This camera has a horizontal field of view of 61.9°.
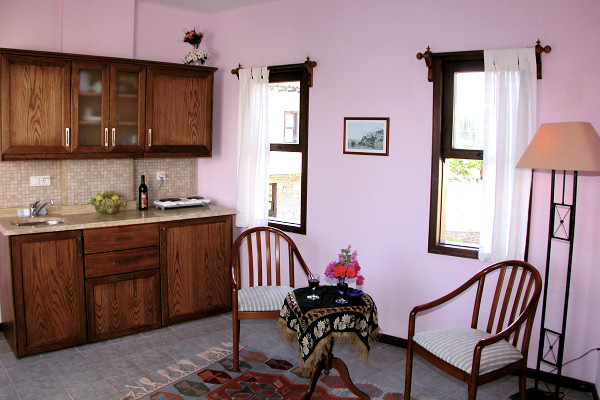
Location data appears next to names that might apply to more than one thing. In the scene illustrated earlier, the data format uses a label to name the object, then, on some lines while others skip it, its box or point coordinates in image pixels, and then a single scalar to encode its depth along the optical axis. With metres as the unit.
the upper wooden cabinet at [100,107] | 3.56
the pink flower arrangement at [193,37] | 4.39
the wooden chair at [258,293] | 3.33
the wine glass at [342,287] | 2.93
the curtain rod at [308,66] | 4.00
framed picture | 3.72
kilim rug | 3.01
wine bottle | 4.37
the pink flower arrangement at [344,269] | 2.89
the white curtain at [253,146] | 4.30
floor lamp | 2.61
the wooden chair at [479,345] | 2.50
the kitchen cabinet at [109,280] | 3.45
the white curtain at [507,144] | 3.11
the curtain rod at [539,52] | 3.03
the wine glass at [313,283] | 3.02
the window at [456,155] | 3.43
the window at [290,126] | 4.29
